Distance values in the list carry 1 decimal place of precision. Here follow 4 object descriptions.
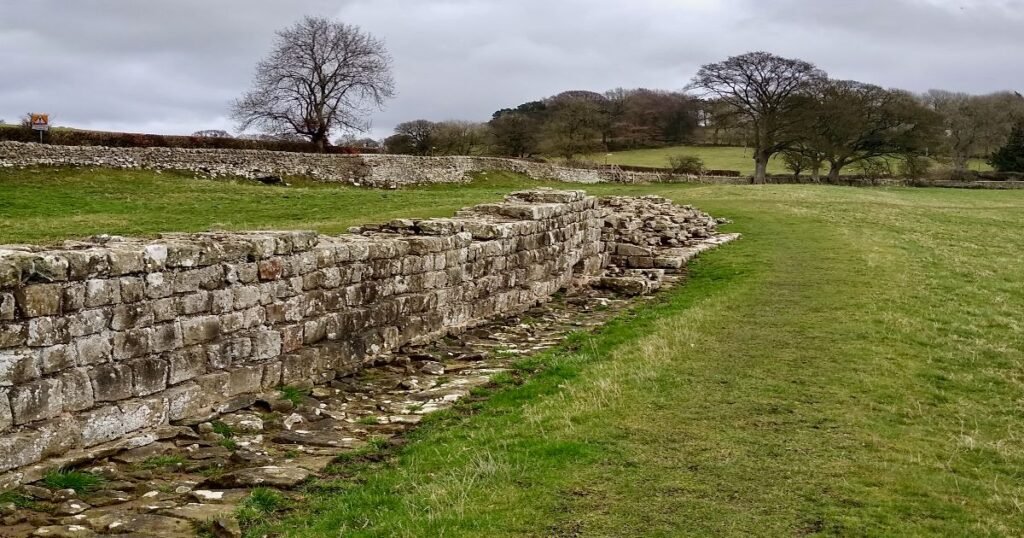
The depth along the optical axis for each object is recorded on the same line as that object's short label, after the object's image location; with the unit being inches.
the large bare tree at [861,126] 2432.3
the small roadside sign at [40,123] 1278.3
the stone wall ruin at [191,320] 263.4
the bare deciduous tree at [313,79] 1990.7
